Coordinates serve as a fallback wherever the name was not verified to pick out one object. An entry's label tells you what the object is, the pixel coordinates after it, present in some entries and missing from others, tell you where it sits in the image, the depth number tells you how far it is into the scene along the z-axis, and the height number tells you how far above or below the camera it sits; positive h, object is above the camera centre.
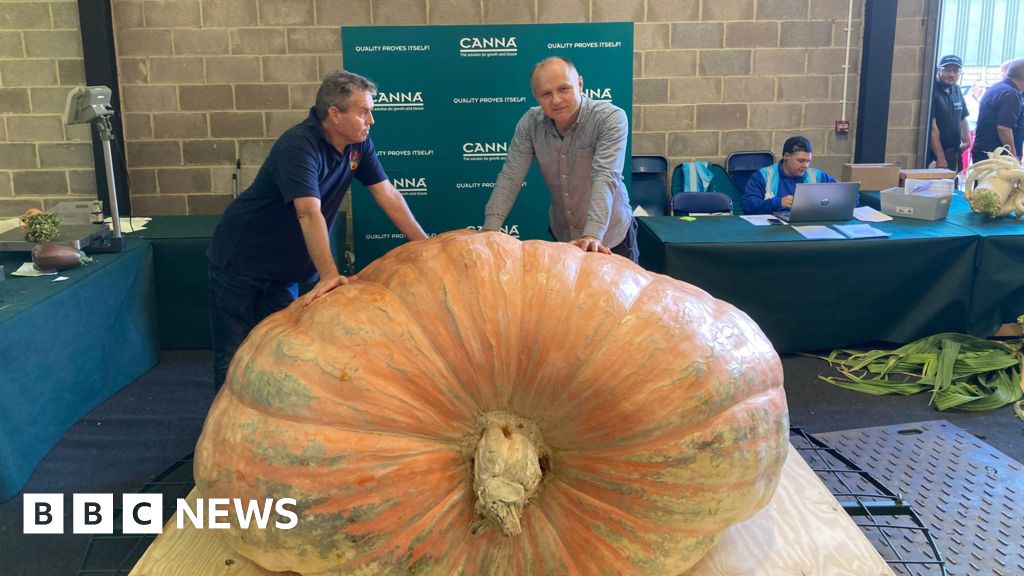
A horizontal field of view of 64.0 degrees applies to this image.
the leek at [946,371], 3.59 -1.30
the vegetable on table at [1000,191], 4.23 -0.52
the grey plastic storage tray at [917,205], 4.28 -0.61
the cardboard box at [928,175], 4.98 -0.51
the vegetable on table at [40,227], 3.61 -0.56
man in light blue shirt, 2.86 -0.25
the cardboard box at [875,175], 5.08 -0.52
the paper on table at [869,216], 4.36 -0.67
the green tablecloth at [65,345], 2.80 -0.97
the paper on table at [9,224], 4.20 -0.65
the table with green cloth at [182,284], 4.15 -0.94
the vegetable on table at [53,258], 3.36 -0.65
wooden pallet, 1.38 -0.79
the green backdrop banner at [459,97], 4.87 -0.03
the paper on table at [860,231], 3.95 -0.68
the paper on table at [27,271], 3.36 -0.70
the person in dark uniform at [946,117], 5.75 -0.20
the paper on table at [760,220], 4.30 -0.68
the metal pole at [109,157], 3.63 -0.27
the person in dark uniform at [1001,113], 6.12 -0.19
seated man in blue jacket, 4.75 -0.51
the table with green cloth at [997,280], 3.91 -0.90
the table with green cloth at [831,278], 3.89 -0.89
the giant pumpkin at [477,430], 1.21 -0.50
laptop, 4.21 -0.57
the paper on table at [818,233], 3.94 -0.68
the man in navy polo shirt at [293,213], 2.43 -0.37
